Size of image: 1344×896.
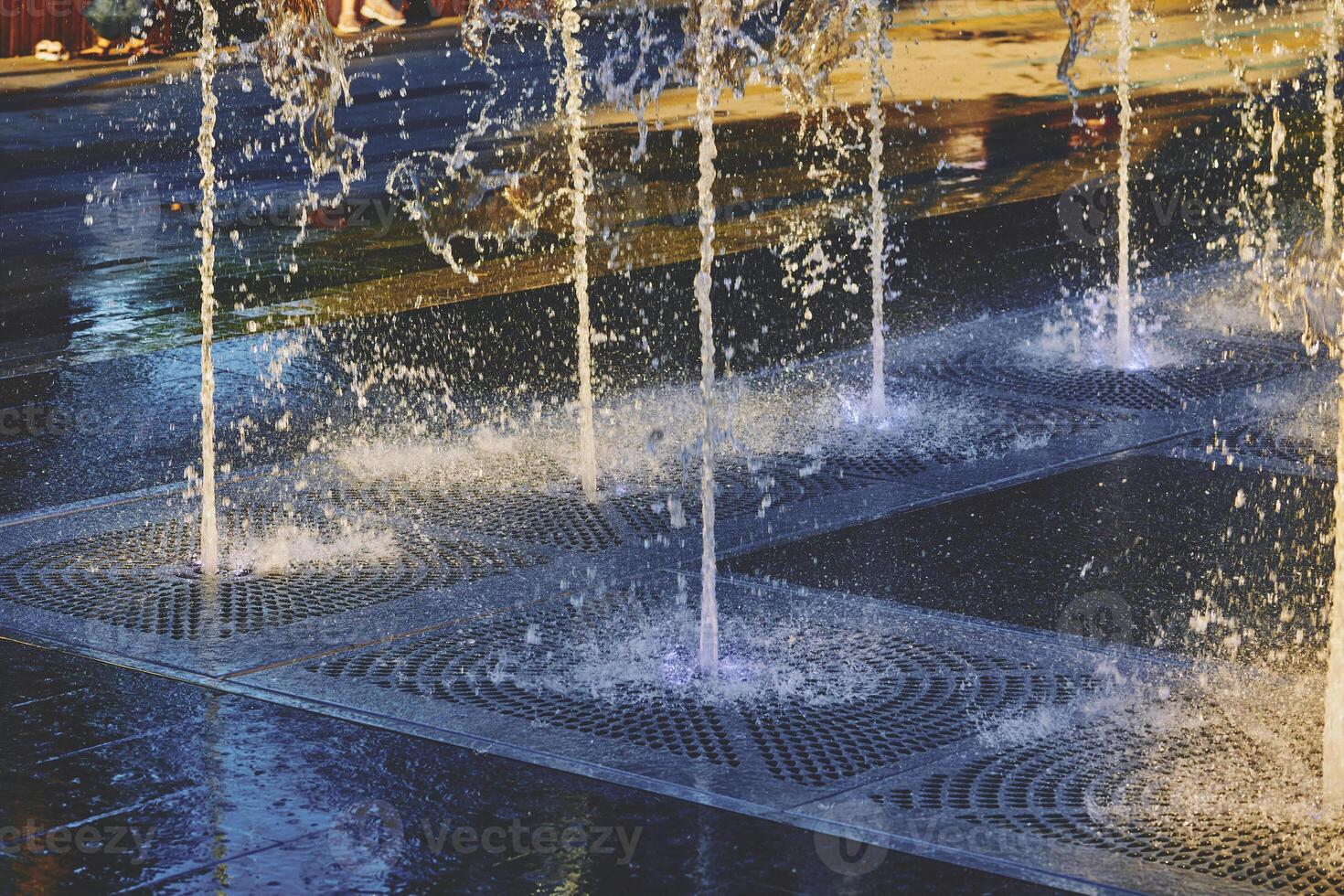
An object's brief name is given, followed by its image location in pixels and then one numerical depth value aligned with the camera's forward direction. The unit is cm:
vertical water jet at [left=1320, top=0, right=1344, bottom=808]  880
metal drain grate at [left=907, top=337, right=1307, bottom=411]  1659
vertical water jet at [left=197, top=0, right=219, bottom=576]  1262
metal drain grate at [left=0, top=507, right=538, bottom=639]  1168
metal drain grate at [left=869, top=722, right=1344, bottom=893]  823
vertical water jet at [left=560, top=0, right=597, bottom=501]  1420
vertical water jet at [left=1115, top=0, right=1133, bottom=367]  1781
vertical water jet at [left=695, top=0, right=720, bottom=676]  1066
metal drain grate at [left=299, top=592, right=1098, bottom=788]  955
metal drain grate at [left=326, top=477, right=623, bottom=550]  1323
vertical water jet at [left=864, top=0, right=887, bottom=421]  1650
